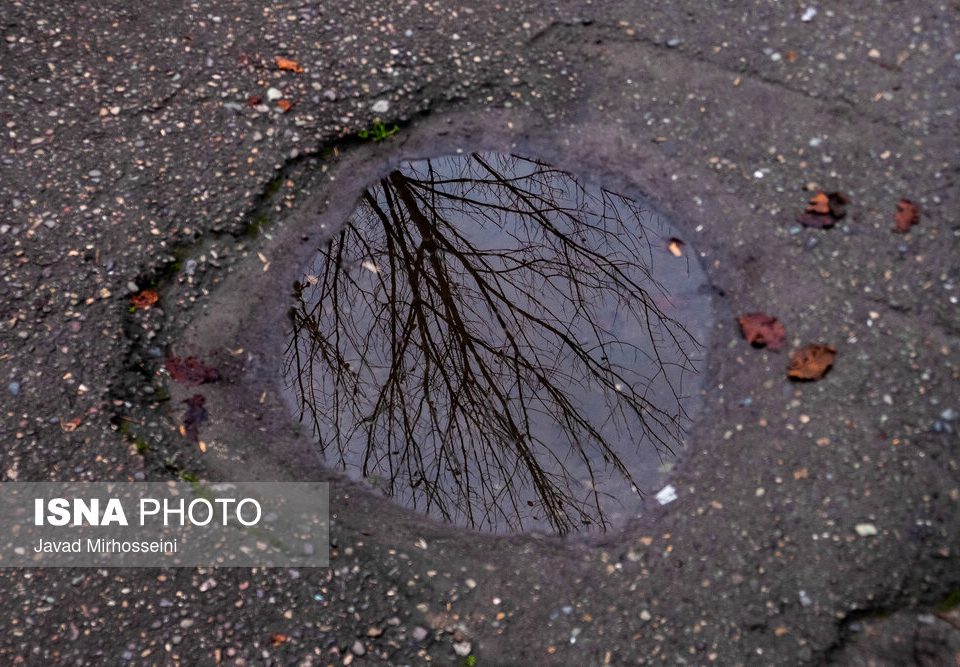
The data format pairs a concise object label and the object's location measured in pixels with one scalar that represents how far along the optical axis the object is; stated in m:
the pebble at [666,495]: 2.86
